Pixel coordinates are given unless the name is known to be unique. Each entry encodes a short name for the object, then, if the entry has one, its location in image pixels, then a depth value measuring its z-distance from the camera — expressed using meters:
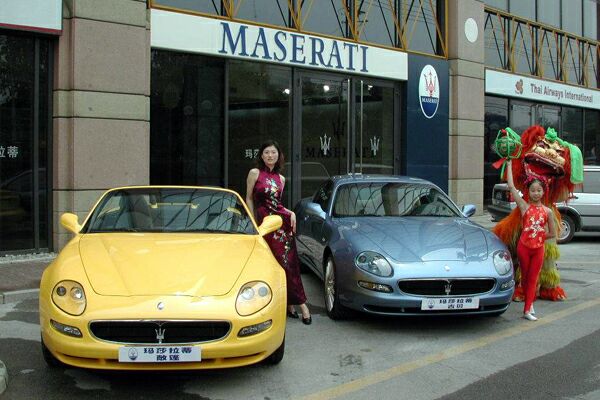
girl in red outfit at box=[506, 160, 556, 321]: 6.09
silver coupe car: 5.23
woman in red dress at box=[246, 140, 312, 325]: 5.85
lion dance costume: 6.86
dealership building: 9.20
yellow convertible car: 3.69
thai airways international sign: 16.86
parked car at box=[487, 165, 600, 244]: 11.95
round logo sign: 14.91
